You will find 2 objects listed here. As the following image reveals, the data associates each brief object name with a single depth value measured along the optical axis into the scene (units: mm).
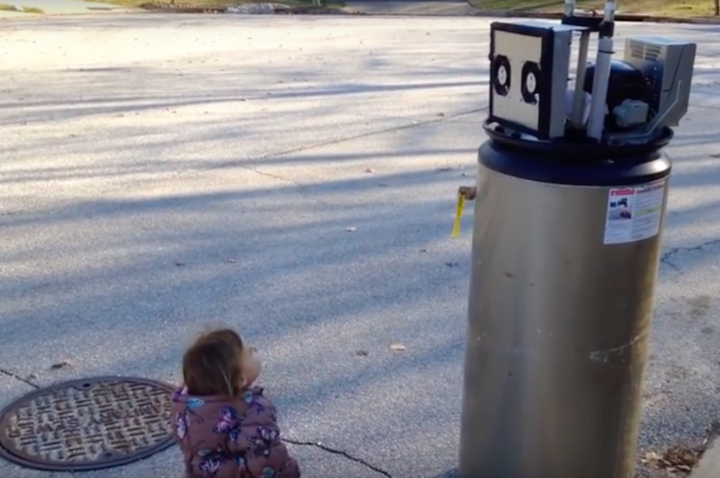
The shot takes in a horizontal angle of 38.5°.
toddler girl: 2887
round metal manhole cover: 3803
